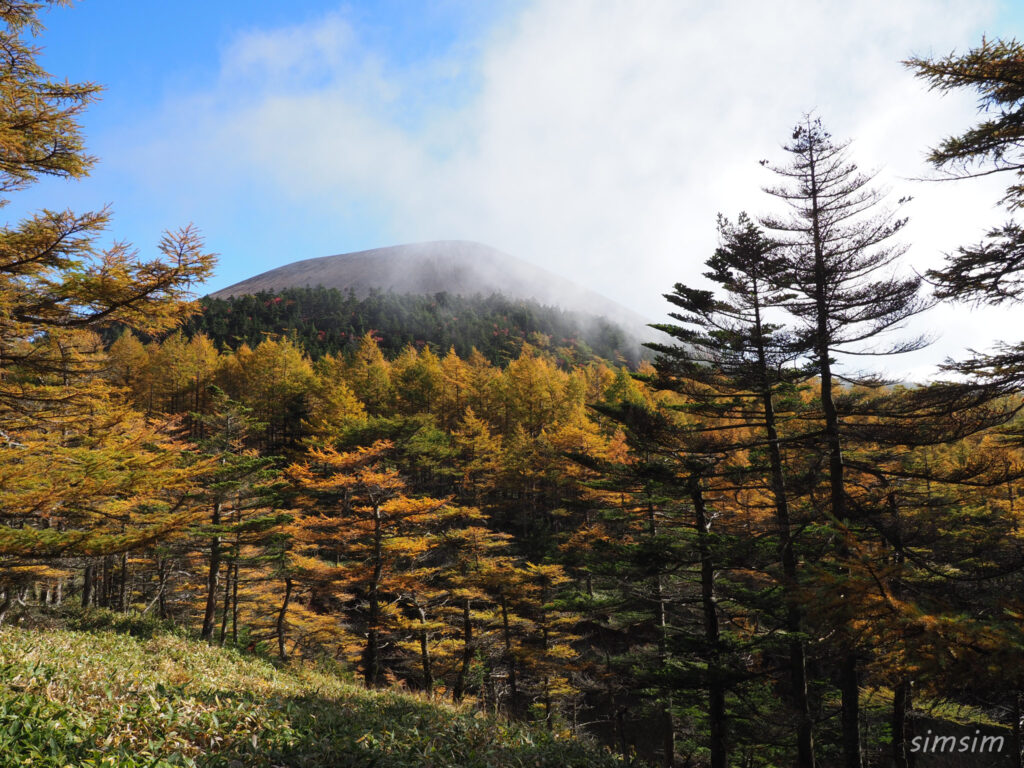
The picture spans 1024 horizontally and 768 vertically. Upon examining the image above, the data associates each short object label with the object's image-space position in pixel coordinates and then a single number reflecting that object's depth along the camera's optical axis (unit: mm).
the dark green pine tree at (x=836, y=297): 8227
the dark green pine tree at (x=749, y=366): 9289
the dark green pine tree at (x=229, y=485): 16688
